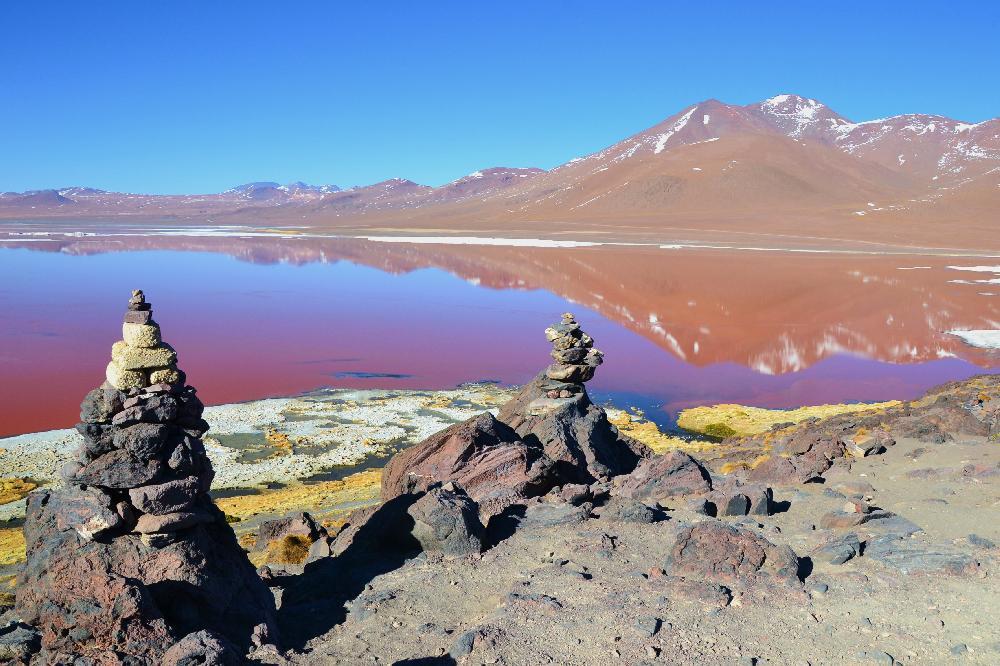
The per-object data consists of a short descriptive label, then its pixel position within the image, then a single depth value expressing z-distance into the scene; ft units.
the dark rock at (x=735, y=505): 29.43
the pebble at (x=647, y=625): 20.30
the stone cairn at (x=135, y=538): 18.39
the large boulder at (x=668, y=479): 32.99
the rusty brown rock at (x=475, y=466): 32.65
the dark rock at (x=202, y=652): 16.48
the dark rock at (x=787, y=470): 33.55
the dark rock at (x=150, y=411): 20.27
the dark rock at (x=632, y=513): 28.76
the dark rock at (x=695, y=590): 21.75
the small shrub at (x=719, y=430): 60.06
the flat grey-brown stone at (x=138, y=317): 20.53
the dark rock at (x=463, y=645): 19.77
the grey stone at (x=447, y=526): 26.45
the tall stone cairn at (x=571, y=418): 37.93
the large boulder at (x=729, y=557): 23.04
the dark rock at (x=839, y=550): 24.16
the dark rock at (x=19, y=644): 17.65
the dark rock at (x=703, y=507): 29.91
